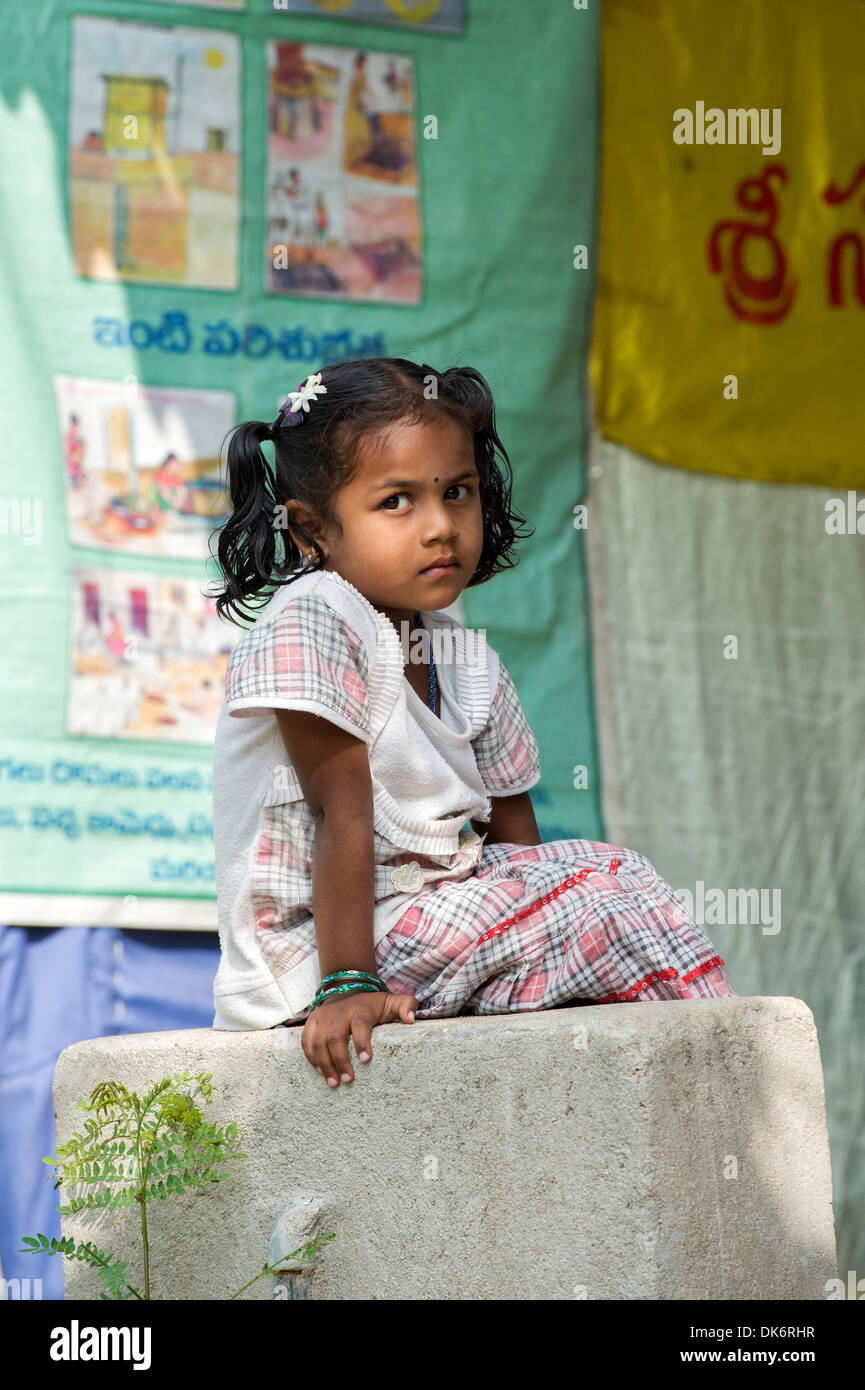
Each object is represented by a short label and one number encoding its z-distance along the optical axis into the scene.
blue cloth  3.47
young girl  2.19
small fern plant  2.13
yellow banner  4.14
